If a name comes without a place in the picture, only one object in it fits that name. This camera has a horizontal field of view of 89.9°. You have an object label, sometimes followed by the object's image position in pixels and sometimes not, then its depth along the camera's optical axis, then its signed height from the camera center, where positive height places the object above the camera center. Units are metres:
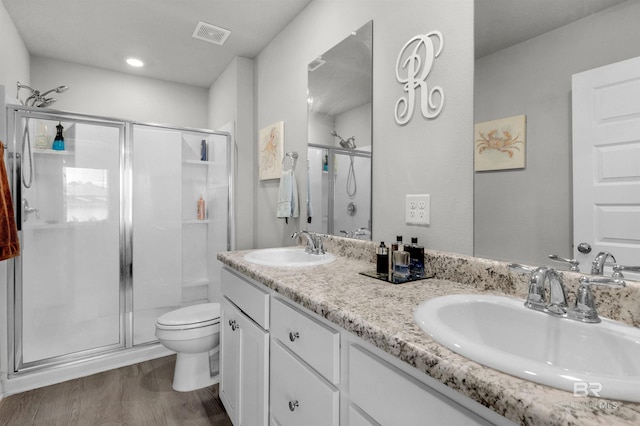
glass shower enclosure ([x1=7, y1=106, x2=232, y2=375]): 2.19 -0.14
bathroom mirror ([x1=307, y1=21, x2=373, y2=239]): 1.63 +0.42
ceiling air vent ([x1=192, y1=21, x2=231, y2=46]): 2.37 +1.36
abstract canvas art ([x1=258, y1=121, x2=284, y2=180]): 2.39 +0.48
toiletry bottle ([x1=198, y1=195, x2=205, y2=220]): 2.89 +0.02
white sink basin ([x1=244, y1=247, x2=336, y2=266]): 1.68 -0.25
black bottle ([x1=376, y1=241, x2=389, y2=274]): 1.28 -0.20
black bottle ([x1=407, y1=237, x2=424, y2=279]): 1.22 -0.19
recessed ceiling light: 2.91 +1.37
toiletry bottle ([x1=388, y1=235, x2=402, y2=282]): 1.24 -0.16
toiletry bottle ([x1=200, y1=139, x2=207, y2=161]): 2.93 +0.54
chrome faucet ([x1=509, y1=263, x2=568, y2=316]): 0.79 -0.21
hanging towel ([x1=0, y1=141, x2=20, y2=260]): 1.77 -0.06
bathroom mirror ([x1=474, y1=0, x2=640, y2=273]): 0.84 +0.34
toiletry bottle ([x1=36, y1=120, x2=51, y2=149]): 2.24 +0.53
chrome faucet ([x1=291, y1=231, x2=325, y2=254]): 1.80 -0.19
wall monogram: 1.27 +0.58
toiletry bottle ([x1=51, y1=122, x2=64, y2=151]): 2.29 +0.51
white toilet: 1.96 -0.82
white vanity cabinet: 0.61 -0.43
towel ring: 2.23 +0.38
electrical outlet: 1.31 +0.01
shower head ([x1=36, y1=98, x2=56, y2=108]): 2.37 +0.82
